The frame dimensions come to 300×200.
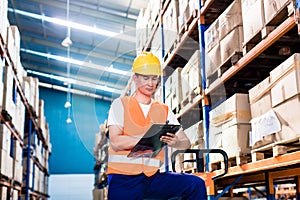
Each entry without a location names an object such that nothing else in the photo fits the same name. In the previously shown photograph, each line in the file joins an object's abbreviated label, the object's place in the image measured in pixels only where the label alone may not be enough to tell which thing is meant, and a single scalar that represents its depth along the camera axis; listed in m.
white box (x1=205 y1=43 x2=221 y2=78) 4.66
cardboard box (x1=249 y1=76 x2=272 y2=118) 3.55
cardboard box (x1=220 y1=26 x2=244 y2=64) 4.19
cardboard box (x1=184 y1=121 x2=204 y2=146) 5.21
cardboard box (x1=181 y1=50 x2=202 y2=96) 5.29
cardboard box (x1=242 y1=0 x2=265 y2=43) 3.64
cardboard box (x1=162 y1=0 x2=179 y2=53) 6.29
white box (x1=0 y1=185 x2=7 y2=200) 6.47
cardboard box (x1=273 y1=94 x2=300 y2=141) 3.04
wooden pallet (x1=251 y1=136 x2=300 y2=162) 3.22
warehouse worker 2.70
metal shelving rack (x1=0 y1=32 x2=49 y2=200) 6.69
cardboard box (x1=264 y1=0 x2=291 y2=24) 3.30
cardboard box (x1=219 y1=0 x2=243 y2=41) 4.20
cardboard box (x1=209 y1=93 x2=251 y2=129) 4.09
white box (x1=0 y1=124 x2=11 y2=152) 6.27
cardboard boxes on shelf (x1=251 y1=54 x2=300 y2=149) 3.06
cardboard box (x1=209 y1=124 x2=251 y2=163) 4.03
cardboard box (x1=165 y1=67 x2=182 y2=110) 5.89
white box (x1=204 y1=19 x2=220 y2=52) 4.64
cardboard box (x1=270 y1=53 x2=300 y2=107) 3.06
